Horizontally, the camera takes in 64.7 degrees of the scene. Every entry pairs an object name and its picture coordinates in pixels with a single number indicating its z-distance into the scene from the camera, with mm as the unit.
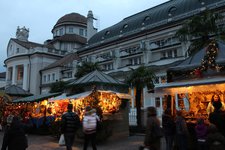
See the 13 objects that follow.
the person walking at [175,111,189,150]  6536
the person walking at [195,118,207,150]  6235
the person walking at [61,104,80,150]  6298
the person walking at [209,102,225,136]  5579
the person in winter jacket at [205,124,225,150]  4253
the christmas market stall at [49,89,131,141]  9959
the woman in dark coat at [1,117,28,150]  5022
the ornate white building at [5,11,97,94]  35188
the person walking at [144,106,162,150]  4840
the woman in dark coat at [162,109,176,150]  7173
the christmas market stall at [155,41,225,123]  6816
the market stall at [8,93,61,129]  14276
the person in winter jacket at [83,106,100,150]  6382
